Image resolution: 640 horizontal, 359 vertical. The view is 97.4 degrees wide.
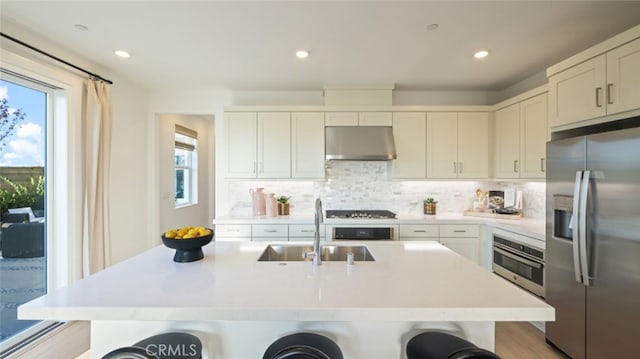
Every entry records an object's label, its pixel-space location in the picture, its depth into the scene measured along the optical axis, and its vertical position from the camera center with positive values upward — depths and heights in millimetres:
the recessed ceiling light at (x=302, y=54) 2631 +1188
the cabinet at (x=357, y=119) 3572 +756
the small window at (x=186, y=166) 4856 +214
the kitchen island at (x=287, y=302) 1106 -510
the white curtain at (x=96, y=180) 2760 -21
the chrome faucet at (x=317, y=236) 1656 -347
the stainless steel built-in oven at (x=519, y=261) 2455 -788
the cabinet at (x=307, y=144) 3582 +431
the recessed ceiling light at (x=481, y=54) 2650 +1193
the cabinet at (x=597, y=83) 1761 +681
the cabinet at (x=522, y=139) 2826 +444
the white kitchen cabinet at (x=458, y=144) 3592 +442
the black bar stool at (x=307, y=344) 1135 -689
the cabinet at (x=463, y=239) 3318 -715
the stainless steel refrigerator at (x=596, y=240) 1646 -397
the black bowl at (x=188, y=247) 1634 -403
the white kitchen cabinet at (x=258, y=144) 3586 +437
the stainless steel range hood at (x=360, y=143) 3443 +438
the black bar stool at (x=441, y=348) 1007 -683
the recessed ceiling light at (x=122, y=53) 2649 +1193
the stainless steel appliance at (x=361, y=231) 3314 -621
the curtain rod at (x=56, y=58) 2099 +1040
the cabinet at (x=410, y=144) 3592 +443
